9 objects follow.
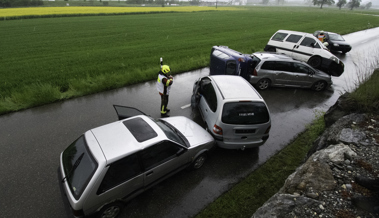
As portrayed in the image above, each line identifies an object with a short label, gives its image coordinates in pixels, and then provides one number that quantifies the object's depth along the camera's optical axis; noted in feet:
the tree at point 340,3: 340.31
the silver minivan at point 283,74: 30.22
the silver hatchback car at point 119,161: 11.23
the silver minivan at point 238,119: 17.19
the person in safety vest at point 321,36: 53.11
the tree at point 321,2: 308.89
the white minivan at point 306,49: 36.95
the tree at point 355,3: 347.56
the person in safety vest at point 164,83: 21.97
